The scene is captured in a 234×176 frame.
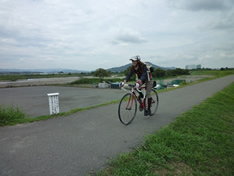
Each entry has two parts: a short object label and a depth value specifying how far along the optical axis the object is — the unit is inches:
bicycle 174.1
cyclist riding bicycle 174.2
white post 214.8
